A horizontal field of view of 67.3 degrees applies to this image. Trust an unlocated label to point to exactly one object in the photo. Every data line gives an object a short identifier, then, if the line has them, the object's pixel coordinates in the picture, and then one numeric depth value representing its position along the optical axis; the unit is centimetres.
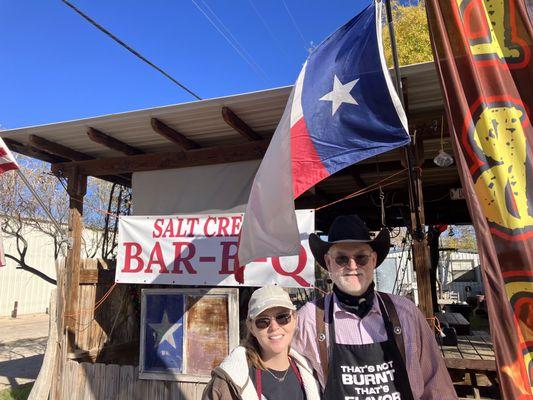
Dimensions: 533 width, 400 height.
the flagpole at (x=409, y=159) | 250
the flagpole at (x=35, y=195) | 527
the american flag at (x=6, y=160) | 525
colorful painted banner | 196
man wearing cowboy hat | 191
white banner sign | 456
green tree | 1504
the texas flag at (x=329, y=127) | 255
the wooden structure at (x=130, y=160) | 451
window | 492
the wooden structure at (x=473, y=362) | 436
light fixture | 461
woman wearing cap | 189
